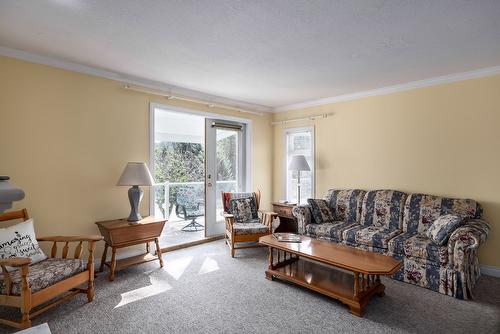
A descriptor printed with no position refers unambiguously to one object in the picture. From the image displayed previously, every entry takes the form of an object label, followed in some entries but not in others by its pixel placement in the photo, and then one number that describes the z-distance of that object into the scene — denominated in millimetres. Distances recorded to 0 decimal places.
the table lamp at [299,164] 4547
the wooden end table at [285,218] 4598
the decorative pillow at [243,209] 4301
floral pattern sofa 2635
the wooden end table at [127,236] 3029
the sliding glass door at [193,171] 4574
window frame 4867
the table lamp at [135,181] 3246
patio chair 5316
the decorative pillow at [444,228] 2766
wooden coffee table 2357
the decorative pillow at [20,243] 2295
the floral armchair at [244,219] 3846
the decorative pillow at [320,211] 3982
